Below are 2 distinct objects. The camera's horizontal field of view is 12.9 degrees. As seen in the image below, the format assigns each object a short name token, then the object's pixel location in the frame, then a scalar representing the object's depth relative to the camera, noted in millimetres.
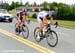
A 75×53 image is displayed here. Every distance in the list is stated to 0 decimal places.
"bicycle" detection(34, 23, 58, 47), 12969
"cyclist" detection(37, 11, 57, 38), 13727
